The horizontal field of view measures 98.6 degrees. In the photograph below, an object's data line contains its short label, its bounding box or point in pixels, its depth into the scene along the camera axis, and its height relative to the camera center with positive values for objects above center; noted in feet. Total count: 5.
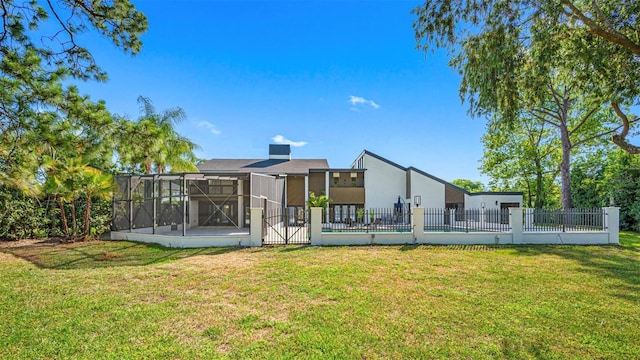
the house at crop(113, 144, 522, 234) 49.65 -0.08
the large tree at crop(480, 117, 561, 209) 89.15 +10.42
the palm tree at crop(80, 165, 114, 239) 41.58 +0.79
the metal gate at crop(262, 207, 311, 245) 41.14 -7.37
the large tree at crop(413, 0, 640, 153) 20.26 +11.51
